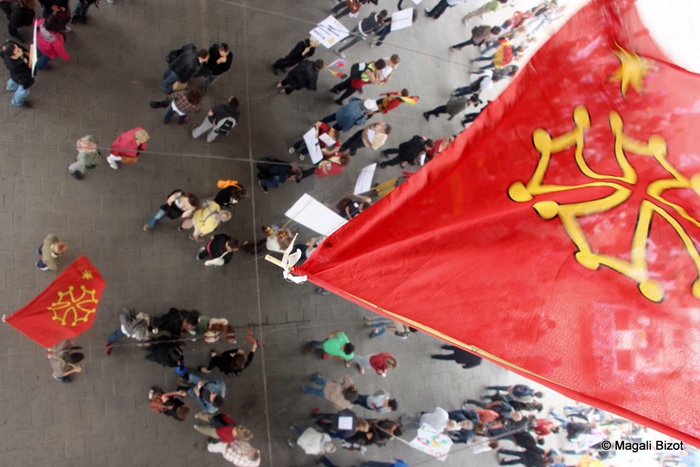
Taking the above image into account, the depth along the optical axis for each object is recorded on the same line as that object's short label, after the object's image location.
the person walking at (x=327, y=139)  7.93
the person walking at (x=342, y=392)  7.34
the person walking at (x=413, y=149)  9.16
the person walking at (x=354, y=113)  8.42
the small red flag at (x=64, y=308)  5.42
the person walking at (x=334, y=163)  7.82
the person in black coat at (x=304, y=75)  8.22
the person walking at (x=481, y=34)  10.57
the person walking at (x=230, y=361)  6.88
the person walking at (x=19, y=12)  6.57
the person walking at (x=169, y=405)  6.43
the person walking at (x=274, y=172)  8.17
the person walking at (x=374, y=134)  8.29
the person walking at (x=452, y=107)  10.00
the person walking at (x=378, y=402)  7.91
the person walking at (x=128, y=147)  6.65
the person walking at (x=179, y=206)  6.82
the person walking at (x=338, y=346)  7.66
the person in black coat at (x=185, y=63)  7.27
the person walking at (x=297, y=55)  8.48
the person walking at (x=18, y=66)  6.02
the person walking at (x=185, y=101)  6.98
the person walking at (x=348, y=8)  9.59
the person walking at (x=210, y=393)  6.68
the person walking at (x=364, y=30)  9.25
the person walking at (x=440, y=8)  10.91
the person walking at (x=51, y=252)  6.17
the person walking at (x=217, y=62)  7.33
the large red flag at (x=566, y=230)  3.42
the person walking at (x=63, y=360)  6.15
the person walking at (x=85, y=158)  6.58
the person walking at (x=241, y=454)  6.48
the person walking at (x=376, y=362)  8.02
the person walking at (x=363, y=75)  8.53
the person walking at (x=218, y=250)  6.93
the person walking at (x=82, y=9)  7.41
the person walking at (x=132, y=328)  6.65
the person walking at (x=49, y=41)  6.38
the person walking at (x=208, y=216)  6.94
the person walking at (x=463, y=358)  9.11
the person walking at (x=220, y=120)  7.44
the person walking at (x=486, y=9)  11.54
